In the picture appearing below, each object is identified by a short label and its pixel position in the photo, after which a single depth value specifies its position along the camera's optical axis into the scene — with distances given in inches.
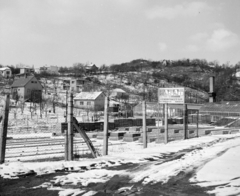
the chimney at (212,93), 2397.4
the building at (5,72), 3622.3
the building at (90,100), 2372.0
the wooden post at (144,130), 428.6
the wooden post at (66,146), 314.4
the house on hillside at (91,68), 5161.9
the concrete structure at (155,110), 1978.1
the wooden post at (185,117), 515.2
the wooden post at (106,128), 358.2
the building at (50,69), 4658.0
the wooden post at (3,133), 282.8
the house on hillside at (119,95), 3194.9
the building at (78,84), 3318.9
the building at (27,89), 2316.8
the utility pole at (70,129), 306.0
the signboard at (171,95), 501.4
